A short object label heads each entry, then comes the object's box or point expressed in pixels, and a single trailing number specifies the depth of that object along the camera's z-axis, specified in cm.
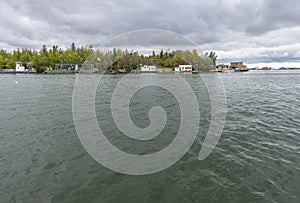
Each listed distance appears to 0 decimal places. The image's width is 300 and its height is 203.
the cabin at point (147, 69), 13289
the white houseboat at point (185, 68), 12251
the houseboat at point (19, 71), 11125
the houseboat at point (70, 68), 9759
